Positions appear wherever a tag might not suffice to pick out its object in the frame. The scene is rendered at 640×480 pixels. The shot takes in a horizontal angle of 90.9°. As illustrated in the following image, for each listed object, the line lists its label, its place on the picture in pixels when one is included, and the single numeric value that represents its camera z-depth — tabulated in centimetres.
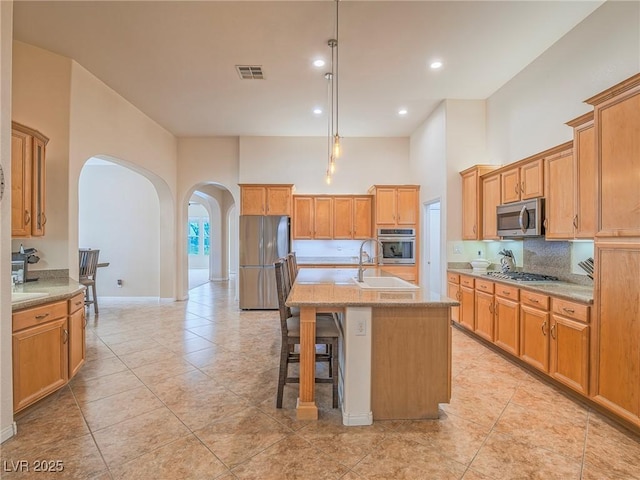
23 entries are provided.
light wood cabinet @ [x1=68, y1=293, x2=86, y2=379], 272
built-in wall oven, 567
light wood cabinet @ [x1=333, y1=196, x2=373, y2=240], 613
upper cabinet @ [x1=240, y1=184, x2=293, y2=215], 577
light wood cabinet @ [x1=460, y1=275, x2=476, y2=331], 398
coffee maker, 300
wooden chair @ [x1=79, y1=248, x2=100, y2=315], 508
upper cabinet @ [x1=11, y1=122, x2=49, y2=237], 269
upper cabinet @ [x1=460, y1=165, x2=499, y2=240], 428
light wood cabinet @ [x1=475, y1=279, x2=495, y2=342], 358
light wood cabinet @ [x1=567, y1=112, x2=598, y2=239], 249
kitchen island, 218
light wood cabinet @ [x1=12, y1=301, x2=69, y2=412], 220
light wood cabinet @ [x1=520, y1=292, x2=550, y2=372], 279
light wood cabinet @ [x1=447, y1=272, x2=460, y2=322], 438
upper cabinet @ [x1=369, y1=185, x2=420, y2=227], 577
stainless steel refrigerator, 566
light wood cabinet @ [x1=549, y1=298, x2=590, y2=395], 239
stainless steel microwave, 326
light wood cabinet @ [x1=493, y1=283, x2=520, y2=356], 316
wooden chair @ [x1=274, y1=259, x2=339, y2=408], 240
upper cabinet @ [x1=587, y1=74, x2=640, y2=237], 203
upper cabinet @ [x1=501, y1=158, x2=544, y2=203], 329
